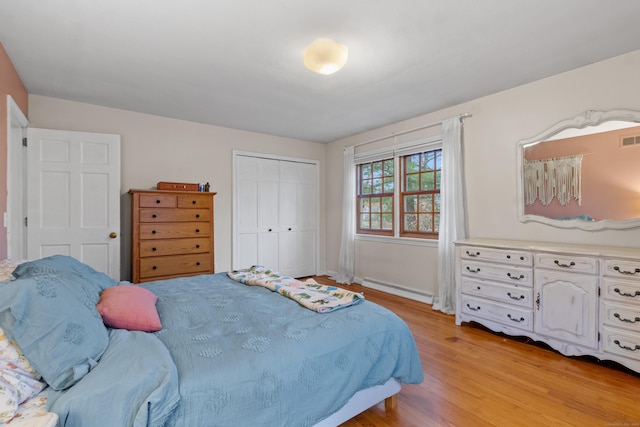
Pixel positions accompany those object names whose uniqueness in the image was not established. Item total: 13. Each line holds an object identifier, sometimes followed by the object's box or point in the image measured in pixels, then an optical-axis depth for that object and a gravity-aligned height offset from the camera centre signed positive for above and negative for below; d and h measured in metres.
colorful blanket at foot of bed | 1.85 -0.54
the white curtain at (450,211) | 3.52 +0.04
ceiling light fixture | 2.09 +1.13
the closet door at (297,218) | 5.14 -0.05
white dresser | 2.18 -0.67
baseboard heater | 3.94 -1.08
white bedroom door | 3.02 +0.21
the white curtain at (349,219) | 4.96 -0.06
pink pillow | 1.41 -0.46
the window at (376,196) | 4.55 +0.30
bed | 1.02 -0.58
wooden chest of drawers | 3.25 -0.20
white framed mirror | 2.48 +0.38
